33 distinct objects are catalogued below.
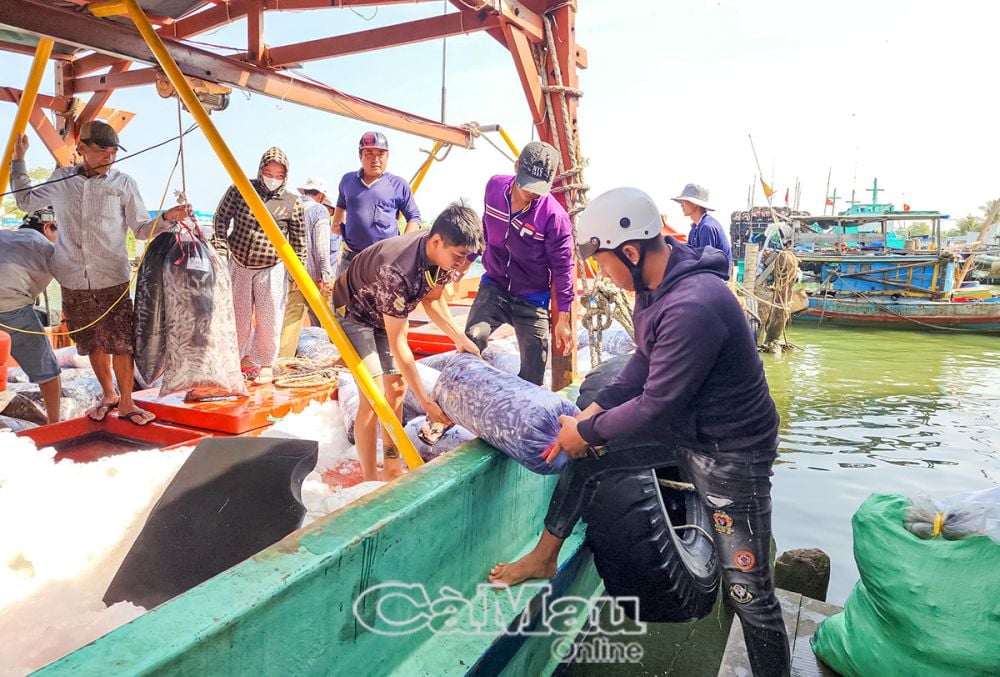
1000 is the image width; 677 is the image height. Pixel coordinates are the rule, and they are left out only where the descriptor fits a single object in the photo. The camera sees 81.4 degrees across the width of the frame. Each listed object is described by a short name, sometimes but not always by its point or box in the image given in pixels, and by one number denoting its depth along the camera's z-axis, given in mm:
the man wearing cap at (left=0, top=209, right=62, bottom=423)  3971
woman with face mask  4117
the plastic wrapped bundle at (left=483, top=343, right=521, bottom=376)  4694
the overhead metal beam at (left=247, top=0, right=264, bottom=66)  3852
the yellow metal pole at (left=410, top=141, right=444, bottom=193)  7535
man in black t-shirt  2584
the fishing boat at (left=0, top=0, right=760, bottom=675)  1279
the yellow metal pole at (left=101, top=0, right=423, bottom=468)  2656
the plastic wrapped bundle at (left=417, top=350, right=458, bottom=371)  4703
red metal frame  2746
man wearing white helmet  1912
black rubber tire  2332
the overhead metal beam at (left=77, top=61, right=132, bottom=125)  5172
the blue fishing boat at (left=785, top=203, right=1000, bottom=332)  17672
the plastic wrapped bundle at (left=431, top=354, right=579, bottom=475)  2219
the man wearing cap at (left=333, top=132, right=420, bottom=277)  4523
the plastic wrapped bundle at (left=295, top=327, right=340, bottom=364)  5848
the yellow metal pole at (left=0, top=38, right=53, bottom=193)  3178
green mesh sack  2002
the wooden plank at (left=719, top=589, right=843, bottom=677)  2492
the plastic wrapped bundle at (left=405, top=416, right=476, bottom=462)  3463
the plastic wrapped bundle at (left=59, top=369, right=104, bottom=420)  4512
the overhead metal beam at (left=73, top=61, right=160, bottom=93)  4789
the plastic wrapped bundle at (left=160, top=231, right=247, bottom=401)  3301
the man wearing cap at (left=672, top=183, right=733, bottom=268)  5176
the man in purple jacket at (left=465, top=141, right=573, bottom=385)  3301
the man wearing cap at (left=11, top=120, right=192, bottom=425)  3348
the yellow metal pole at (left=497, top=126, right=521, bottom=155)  6867
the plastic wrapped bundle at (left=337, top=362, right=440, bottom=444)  3961
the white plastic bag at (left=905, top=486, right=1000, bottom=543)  2062
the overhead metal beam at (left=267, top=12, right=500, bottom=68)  3792
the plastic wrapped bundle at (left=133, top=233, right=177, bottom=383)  3342
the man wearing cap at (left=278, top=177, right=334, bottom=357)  4922
